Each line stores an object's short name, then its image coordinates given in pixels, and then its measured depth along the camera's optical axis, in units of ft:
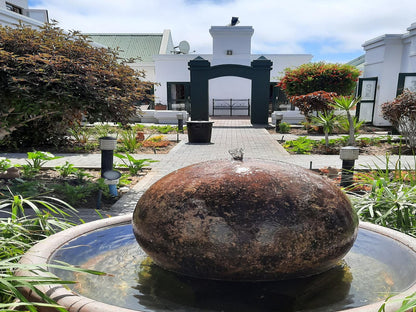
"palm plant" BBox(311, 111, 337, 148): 39.50
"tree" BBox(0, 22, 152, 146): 19.35
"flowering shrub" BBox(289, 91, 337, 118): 45.16
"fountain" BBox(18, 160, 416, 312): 7.48
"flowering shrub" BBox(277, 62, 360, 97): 62.44
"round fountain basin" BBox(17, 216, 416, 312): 7.29
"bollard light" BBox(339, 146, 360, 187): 21.33
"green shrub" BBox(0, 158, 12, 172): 22.84
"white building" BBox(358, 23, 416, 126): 53.11
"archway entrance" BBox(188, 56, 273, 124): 66.74
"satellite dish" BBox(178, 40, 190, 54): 99.86
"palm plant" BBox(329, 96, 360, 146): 37.25
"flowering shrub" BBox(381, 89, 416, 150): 37.81
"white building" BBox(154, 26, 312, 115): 83.41
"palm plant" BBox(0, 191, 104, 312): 6.73
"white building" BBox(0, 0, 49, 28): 41.45
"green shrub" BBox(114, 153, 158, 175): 27.14
